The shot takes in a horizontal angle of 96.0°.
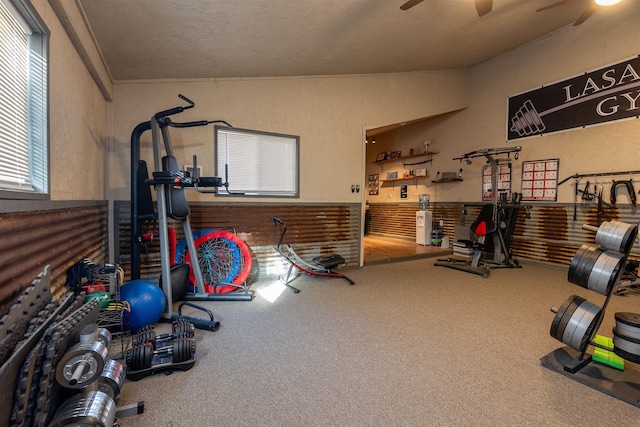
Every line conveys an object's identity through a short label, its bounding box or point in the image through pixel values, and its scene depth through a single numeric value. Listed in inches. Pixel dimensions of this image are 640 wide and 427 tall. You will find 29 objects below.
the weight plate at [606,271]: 75.7
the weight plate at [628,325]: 70.3
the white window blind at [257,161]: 165.3
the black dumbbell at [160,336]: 81.5
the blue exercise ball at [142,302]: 96.0
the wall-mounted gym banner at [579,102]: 169.2
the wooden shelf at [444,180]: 260.4
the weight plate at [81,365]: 45.7
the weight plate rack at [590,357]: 73.0
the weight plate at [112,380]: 57.0
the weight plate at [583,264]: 79.5
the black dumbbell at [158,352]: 75.0
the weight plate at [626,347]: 70.0
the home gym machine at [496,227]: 201.9
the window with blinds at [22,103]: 63.7
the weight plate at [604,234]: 78.3
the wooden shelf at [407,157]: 285.1
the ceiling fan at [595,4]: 128.3
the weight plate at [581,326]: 77.5
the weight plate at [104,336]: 57.5
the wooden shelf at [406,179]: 297.4
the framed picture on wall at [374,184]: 357.4
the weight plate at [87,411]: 45.6
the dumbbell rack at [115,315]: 88.3
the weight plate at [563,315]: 81.6
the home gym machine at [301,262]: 165.6
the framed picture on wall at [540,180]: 203.2
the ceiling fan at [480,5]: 118.5
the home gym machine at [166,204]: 114.7
